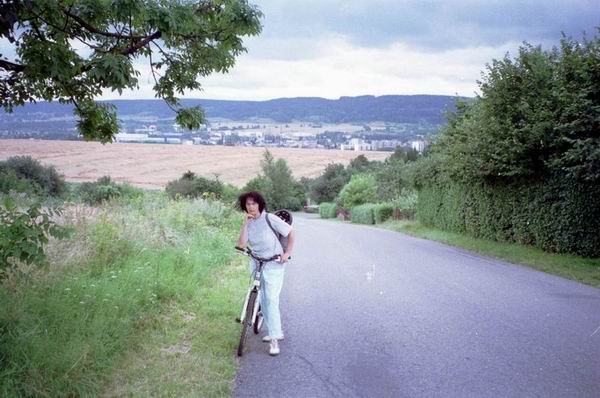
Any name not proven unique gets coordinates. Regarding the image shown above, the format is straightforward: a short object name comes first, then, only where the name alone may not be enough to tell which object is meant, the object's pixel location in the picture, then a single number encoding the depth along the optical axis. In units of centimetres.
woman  693
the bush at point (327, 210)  7856
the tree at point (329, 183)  10412
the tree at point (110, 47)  575
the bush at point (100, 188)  3072
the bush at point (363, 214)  5253
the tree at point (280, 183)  10094
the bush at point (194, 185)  4771
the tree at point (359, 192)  6538
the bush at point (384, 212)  4853
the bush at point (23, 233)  512
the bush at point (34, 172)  3472
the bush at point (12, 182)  2590
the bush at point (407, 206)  4247
